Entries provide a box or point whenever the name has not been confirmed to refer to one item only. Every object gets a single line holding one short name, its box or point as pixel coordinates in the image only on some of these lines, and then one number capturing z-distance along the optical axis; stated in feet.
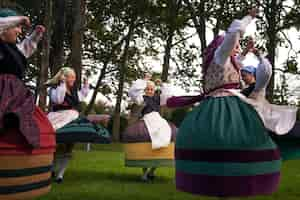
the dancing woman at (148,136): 24.08
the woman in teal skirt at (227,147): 13.44
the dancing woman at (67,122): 22.88
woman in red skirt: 13.48
